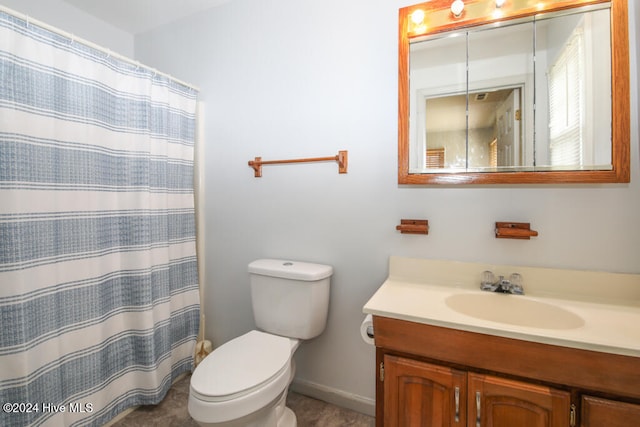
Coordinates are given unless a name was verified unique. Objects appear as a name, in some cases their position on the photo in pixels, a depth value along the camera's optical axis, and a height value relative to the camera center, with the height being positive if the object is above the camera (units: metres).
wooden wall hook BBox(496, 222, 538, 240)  1.26 -0.11
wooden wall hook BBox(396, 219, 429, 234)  1.43 -0.10
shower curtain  1.16 -0.10
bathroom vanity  0.87 -0.47
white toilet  1.14 -0.68
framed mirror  1.18 +0.49
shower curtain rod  1.14 +0.76
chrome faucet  1.26 -0.34
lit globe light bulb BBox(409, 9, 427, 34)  1.39 +0.88
